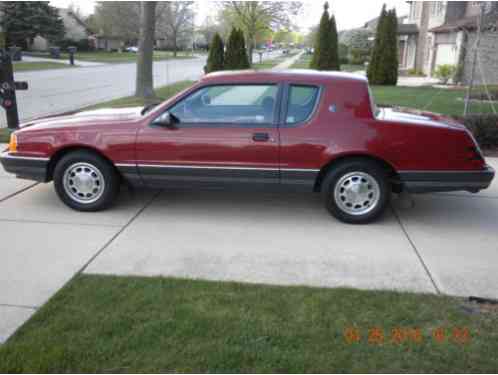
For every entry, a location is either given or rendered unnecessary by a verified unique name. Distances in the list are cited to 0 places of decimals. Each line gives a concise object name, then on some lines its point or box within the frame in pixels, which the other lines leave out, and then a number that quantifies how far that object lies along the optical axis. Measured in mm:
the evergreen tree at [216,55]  21016
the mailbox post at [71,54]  37844
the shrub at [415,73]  32969
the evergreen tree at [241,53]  21000
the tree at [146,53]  15875
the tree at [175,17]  44562
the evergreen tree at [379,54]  23906
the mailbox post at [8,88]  9227
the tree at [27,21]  46219
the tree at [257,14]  31781
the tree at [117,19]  65875
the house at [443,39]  23422
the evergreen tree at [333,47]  24859
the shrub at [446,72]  24672
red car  5203
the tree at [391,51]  23828
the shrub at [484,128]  9156
